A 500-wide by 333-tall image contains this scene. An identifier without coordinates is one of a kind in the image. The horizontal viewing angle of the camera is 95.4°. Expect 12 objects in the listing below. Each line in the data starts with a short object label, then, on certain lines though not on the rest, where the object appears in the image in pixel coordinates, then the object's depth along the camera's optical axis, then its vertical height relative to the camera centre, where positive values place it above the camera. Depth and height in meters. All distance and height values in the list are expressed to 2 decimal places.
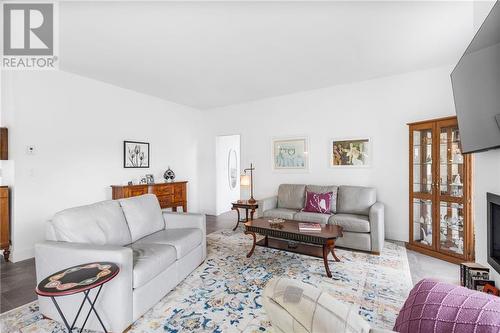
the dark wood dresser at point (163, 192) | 4.06 -0.48
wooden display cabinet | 2.91 -0.37
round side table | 1.33 -0.72
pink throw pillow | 3.84 -0.62
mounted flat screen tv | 1.41 +0.56
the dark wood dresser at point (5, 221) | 3.01 -0.71
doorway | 6.00 -0.15
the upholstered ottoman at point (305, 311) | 0.68 -0.46
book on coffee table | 2.85 -0.77
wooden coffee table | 2.65 -0.85
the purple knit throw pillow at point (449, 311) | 1.00 -0.69
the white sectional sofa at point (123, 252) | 1.76 -0.80
